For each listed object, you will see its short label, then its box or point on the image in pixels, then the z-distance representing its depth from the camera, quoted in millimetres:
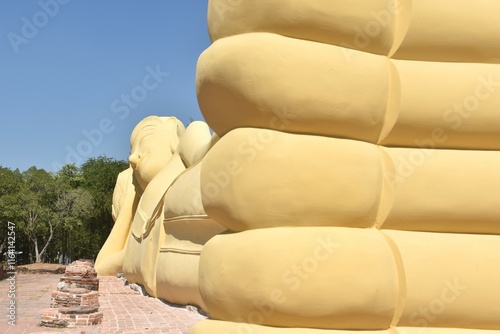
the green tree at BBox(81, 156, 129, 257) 31938
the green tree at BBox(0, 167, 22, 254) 31312
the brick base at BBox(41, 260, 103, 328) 8773
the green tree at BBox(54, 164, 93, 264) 32188
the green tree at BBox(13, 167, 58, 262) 32031
